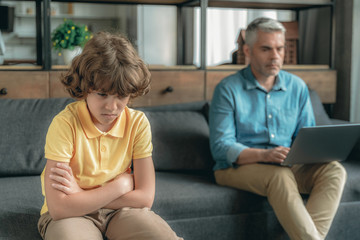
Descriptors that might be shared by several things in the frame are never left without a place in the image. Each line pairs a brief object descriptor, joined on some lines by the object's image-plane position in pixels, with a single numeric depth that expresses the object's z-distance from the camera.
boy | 1.31
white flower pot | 2.55
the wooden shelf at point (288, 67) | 2.73
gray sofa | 1.79
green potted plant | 2.51
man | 1.83
